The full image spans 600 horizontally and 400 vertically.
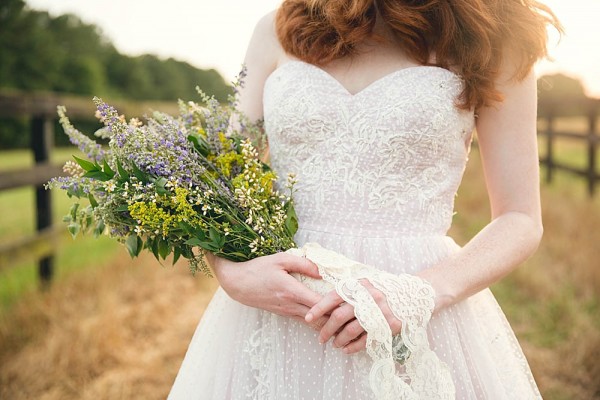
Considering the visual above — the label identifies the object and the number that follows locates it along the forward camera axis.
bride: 1.52
